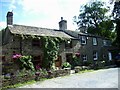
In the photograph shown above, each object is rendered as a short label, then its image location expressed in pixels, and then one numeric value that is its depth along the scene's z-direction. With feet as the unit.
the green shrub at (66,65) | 46.90
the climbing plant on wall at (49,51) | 43.13
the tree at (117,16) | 61.64
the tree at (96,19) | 92.74
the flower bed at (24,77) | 28.12
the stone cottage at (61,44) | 40.17
